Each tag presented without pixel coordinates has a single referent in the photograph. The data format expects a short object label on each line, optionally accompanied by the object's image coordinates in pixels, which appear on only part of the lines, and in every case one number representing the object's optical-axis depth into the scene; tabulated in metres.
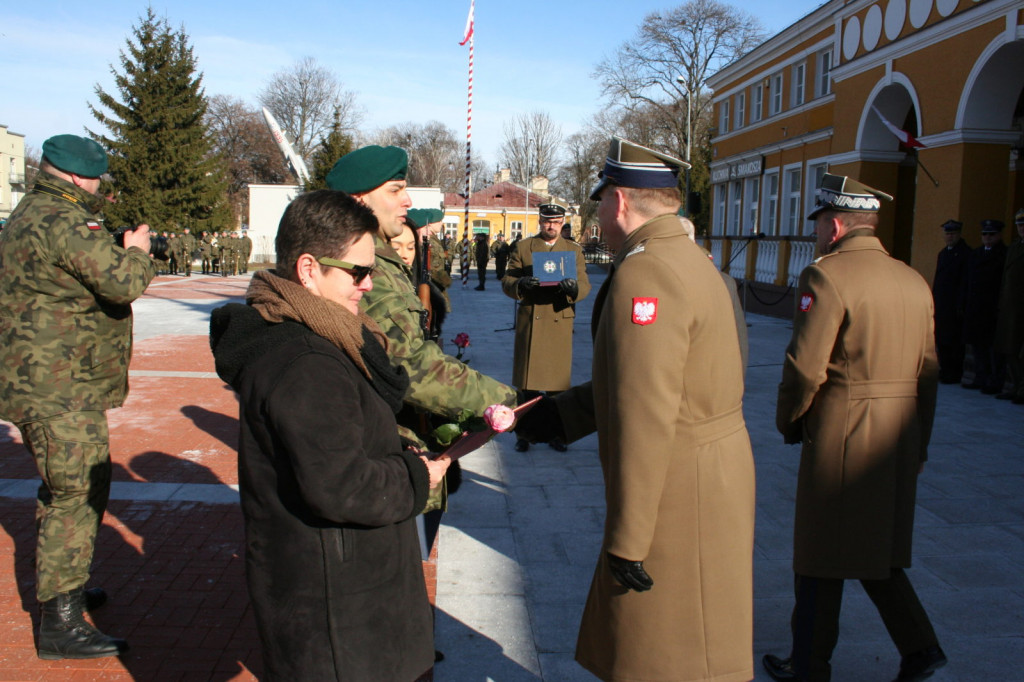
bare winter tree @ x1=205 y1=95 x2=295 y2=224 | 65.25
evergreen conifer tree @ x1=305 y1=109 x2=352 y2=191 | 28.63
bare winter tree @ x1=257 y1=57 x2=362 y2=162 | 66.69
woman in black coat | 1.77
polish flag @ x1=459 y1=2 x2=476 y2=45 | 21.08
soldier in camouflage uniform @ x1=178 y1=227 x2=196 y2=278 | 28.86
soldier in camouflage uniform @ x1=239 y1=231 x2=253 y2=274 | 32.29
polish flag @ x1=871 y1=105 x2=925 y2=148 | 12.79
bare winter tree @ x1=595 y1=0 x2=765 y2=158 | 47.06
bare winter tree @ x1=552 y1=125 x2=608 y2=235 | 60.56
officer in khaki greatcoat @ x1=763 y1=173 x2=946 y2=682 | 2.94
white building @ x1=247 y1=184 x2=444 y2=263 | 39.47
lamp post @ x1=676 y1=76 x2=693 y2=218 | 43.78
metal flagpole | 20.97
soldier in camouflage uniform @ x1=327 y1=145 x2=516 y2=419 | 2.42
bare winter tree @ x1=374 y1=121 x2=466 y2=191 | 78.94
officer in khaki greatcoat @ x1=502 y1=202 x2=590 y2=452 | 6.33
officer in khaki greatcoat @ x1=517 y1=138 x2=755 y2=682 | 2.11
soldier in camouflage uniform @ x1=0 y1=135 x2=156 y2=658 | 3.21
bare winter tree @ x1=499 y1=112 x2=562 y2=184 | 79.81
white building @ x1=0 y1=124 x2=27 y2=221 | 68.99
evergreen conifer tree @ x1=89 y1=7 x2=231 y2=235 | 36.53
